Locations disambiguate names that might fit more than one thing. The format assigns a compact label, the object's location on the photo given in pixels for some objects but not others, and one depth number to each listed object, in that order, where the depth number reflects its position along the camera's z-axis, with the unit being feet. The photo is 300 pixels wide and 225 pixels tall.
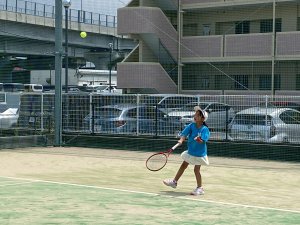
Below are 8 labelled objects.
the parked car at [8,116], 75.82
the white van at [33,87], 154.35
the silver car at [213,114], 64.54
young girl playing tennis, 38.52
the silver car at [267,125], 60.03
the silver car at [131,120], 69.05
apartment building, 115.44
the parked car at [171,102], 68.39
